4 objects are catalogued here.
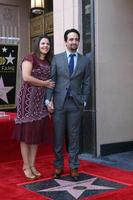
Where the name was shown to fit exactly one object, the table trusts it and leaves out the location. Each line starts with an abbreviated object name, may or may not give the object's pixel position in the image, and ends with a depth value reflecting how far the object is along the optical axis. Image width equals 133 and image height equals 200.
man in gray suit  3.93
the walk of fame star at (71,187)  3.52
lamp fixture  6.63
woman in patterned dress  3.95
